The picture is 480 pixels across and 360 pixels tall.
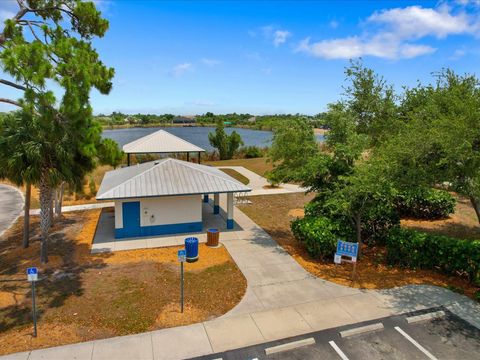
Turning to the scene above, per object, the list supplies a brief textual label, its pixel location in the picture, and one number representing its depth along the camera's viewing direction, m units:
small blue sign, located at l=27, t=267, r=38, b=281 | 8.35
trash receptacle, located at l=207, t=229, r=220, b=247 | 15.11
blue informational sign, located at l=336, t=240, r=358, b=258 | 11.03
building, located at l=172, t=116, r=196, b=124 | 197.23
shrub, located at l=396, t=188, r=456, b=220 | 19.22
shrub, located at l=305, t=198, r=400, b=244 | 14.32
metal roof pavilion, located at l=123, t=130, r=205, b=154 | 25.50
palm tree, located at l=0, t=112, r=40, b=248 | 11.77
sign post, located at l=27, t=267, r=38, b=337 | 8.35
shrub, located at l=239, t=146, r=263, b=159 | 50.22
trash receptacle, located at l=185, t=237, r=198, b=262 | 13.38
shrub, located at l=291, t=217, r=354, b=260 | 13.14
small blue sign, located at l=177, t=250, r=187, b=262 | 9.58
